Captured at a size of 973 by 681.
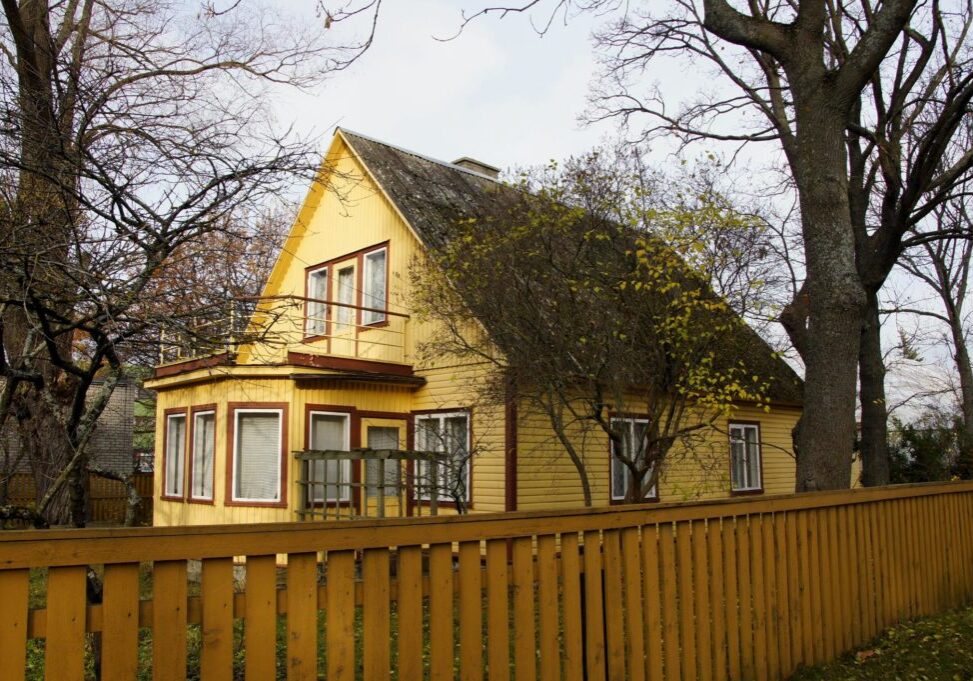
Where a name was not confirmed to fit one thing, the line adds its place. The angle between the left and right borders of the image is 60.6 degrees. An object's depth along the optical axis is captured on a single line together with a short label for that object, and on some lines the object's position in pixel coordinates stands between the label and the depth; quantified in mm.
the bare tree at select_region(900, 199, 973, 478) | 30859
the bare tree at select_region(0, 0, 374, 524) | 5355
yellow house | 13617
